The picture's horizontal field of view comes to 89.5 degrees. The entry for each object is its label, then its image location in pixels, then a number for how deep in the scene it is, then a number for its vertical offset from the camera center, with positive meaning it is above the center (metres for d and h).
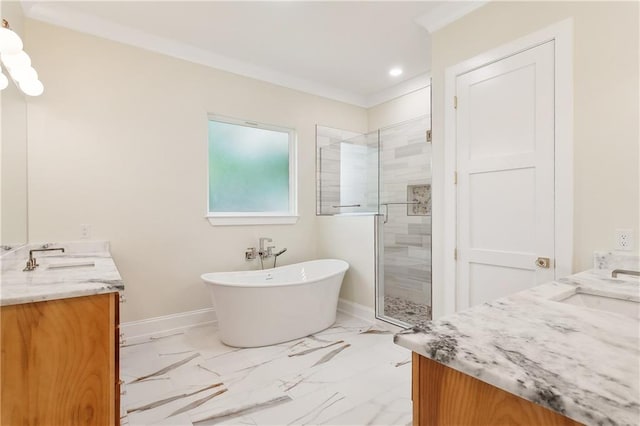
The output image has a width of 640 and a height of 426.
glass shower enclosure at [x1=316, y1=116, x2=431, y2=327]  3.34 +0.10
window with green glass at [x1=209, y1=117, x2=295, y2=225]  3.43 +0.47
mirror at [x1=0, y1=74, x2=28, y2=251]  1.80 +0.27
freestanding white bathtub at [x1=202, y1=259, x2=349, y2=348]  2.65 -0.84
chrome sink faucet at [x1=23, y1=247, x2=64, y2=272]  1.66 -0.29
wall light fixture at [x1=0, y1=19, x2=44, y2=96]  1.61 +0.83
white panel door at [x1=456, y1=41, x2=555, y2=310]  1.96 +0.23
